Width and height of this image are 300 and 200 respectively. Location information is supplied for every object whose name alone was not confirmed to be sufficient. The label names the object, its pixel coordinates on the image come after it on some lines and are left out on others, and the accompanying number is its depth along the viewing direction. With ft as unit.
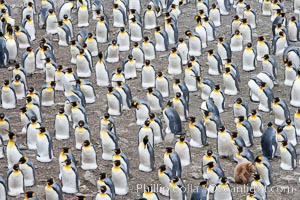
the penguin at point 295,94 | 73.97
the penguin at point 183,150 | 66.08
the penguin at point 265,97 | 73.05
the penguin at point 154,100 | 72.38
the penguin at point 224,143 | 67.00
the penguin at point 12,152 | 65.16
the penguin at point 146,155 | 65.31
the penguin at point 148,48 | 80.59
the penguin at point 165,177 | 62.95
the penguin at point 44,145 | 66.33
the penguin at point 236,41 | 82.43
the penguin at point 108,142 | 66.64
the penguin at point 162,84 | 74.64
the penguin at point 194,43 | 81.66
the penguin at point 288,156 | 65.62
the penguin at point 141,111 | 70.85
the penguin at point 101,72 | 76.84
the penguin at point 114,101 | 72.33
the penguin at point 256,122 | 69.46
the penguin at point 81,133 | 67.62
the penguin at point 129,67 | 77.51
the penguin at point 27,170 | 63.36
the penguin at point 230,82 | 75.41
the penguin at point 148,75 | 76.13
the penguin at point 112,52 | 80.33
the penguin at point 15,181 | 62.44
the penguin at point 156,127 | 68.44
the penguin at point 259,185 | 62.13
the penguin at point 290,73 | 76.69
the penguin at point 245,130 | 68.39
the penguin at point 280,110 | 71.00
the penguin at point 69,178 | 62.95
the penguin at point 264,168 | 63.67
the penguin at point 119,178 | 63.00
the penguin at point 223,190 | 61.46
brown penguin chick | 63.67
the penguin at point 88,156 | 65.16
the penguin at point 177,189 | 61.36
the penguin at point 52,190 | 61.31
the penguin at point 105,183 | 61.62
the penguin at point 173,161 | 64.18
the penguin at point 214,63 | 78.38
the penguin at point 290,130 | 68.08
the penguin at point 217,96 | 72.79
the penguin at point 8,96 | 73.51
